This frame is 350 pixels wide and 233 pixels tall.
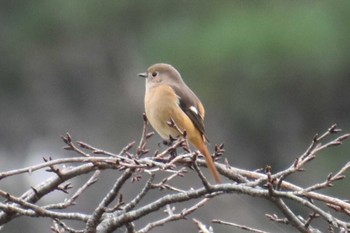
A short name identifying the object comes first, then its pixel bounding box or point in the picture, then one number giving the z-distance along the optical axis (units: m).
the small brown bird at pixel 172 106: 8.94
